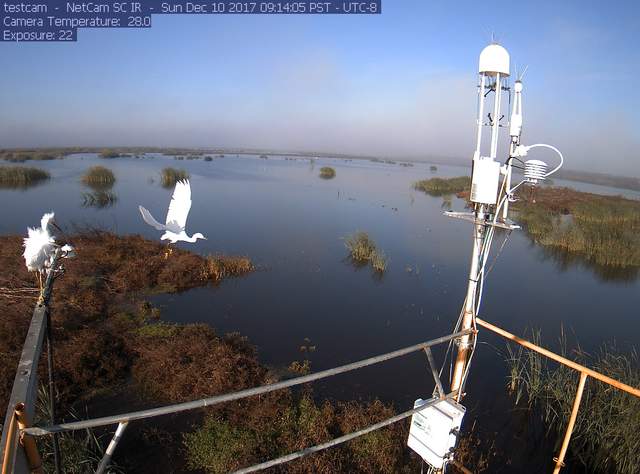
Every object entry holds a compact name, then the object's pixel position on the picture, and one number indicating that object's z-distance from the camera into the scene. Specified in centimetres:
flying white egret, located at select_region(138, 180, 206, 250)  631
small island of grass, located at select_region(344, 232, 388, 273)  1205
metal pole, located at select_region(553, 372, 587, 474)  263
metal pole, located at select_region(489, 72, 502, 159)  279
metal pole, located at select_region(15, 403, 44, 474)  139
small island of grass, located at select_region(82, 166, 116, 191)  2737
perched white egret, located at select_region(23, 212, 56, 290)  225
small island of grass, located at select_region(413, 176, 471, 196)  3416
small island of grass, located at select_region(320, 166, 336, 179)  4345
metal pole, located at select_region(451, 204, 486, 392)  284
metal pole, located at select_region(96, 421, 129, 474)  174
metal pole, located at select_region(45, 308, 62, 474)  202
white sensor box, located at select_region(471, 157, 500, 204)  274
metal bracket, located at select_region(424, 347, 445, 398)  286
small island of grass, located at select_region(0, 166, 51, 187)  2567
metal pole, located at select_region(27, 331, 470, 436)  156
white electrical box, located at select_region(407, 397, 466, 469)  285
